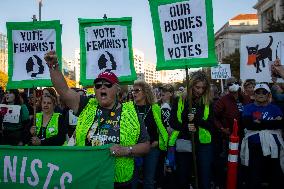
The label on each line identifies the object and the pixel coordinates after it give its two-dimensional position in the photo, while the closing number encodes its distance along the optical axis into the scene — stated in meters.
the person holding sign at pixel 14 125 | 4.16
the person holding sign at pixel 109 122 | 2.03
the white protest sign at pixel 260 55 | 4.11
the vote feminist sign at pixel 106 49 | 3.49
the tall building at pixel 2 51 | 56.47
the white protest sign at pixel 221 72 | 9.28
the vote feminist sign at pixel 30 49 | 3.38
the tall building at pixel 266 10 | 37.53
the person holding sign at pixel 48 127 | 3.03
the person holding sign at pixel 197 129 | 2.97
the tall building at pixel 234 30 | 57.87
